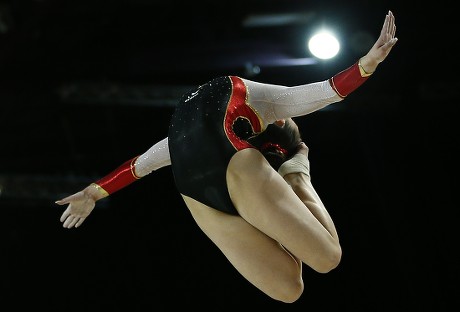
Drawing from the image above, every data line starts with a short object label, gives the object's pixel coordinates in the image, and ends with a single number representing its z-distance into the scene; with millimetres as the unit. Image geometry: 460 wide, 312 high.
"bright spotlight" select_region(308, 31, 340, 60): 9207
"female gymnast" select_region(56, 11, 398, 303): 4875
